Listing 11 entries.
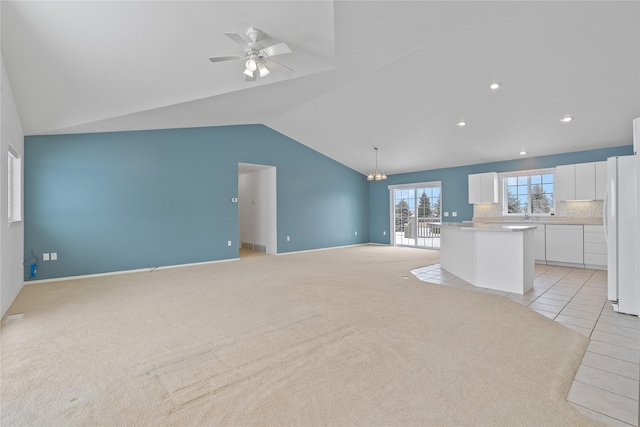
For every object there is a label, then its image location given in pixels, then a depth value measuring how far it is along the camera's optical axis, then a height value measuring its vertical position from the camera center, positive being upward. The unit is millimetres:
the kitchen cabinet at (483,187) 7082 +571
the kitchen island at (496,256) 3938 -666
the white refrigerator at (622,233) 3094 -266
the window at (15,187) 4273 +402
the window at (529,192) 6633 +427
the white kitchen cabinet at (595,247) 5403 -712
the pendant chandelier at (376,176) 7254 +882
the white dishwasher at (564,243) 5672 -669
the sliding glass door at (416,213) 8852 -62
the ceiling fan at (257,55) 3143 +1757
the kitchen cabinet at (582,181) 5566 +573
